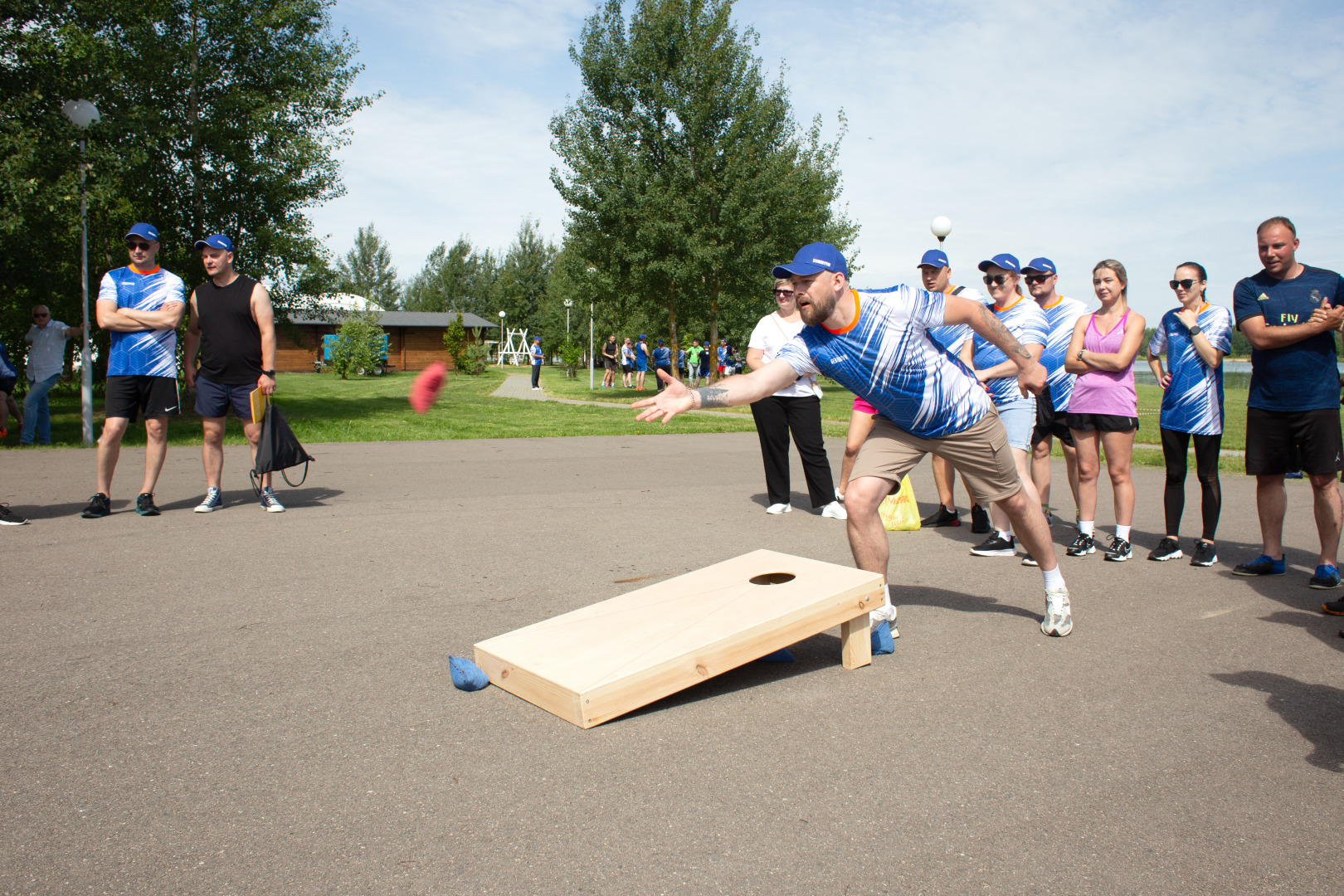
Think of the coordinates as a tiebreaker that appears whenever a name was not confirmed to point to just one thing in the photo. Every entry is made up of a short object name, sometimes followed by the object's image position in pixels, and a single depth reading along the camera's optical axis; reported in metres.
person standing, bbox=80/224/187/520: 7.85
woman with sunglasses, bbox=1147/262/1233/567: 6.83
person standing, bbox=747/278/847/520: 8.78
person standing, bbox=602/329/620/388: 37.53
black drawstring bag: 8.05
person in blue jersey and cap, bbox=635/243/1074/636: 4.23
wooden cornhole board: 3.57
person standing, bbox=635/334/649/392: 37.03
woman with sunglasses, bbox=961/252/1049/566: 6.75
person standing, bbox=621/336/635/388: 36.81
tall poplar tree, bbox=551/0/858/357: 31.67
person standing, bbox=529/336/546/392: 31.66
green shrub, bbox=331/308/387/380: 46.12
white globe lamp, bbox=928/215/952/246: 16.41
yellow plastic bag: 7.91
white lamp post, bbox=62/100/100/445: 13.28
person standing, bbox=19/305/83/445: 13.33
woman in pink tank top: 6.84
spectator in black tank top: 8.01
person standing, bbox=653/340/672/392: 35.62
